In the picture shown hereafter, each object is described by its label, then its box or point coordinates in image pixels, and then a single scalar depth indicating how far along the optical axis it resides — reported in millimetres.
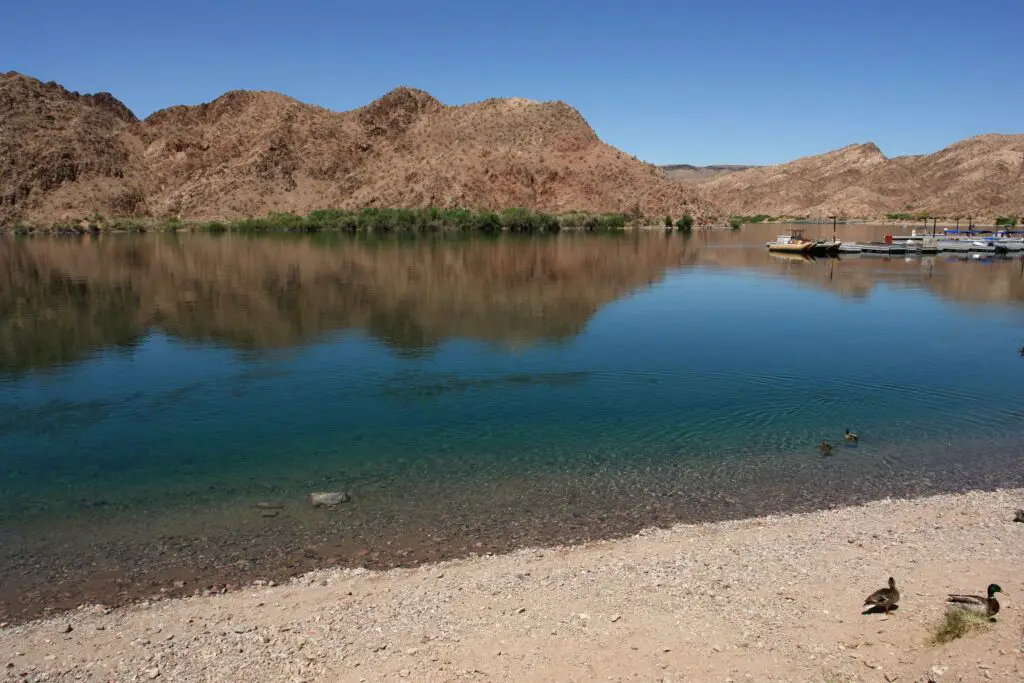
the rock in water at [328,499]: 11062
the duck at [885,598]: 7406
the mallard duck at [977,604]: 7070
